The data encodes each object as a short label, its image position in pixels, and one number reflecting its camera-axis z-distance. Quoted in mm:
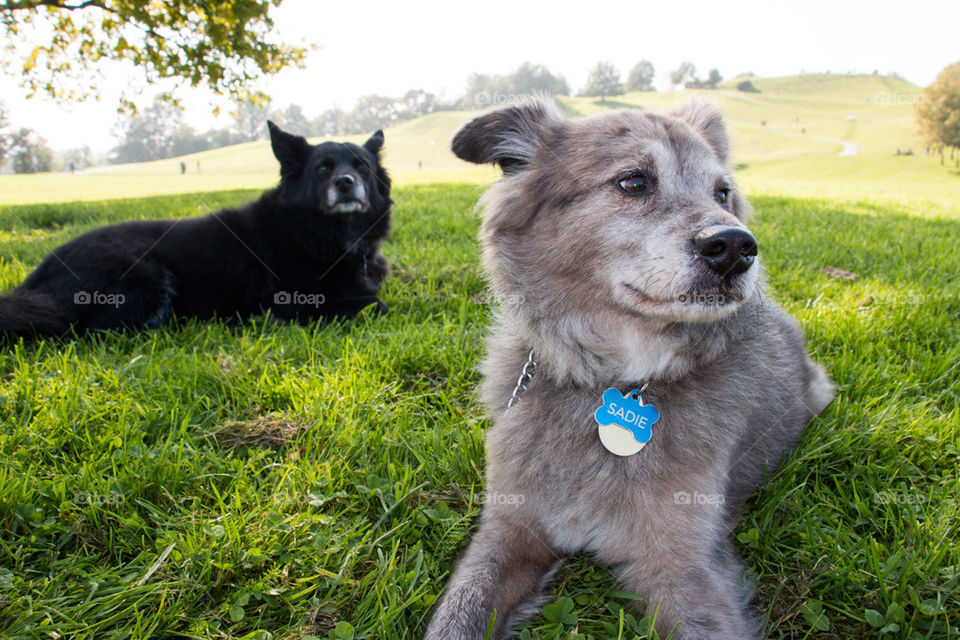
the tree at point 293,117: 80938
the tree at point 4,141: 46962
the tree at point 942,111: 47644
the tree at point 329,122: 78312
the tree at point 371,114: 75188
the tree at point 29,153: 52500
